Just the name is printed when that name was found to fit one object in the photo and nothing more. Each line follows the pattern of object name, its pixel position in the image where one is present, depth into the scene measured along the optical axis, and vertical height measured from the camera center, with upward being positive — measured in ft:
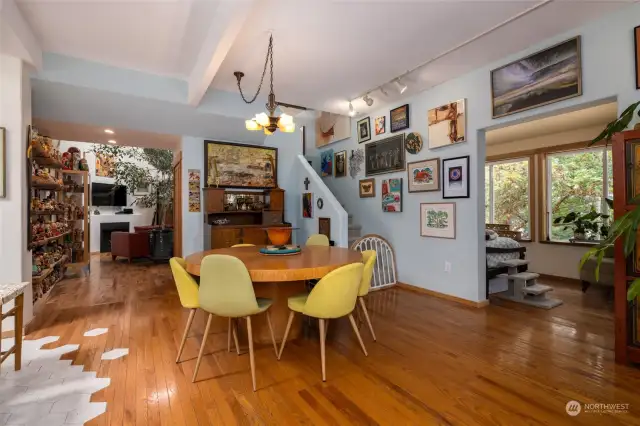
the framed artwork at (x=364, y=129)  17.56 +4.74
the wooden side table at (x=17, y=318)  7.00 -2.29
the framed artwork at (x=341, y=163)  19.52 +3.20
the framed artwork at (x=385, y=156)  15.76 +3.04
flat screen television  28.68 +2.03
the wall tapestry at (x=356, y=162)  18.29 +3.06
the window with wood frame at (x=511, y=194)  19.16 +1.19
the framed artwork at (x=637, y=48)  8.57 +4.40
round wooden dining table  6.97 -1.22
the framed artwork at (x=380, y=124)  16.61 +4.73
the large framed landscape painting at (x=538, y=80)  9.88 +4.46
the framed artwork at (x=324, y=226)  16.93 -0.61
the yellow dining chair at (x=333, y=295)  6.97 -1.80
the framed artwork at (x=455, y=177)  12.94 +1.50
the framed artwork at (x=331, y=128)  19.23 +5.50
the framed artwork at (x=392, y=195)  15.84 +0.96
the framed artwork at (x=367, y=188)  17.46 +1.48
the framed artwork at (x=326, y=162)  20.72 +3.45
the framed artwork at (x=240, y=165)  18.44 +3.04
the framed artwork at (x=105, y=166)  29.45 +4.76
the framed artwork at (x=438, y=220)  13.48 -0.29
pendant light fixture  10.19 +3.06
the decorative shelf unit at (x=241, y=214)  17.24 +0.09
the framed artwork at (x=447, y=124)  13.07 +3.81
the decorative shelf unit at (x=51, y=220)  12.04 -0.11
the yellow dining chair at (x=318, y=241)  12.41 -1.03
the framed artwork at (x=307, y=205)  18.83 +0.59
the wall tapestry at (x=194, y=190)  18.01 +1.47
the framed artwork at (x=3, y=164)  9.45 +1.61
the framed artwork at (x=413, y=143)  14.80 +3.35
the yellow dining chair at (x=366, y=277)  8.70 -1.74
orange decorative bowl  9.94 -0.59
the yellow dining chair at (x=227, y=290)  6.57 -1.58
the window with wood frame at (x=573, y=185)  16.28 +1.46
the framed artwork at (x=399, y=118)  15.39 +4.71
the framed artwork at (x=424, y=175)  14.07 +1.77
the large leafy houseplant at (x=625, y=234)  5.68 -0.46
